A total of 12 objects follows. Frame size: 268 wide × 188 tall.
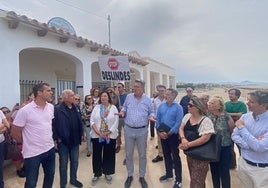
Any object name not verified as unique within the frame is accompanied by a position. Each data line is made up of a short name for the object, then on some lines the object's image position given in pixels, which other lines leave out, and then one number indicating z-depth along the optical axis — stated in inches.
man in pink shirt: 117.3
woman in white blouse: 161.8
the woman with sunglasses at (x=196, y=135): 116.9
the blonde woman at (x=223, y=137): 133.7
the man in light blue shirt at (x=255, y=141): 99.4
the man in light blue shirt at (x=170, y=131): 155.1
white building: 195.8
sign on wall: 230.4
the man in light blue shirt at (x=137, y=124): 157.5
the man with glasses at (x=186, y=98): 238.5
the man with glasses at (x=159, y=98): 219.4
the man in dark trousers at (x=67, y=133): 146.3
